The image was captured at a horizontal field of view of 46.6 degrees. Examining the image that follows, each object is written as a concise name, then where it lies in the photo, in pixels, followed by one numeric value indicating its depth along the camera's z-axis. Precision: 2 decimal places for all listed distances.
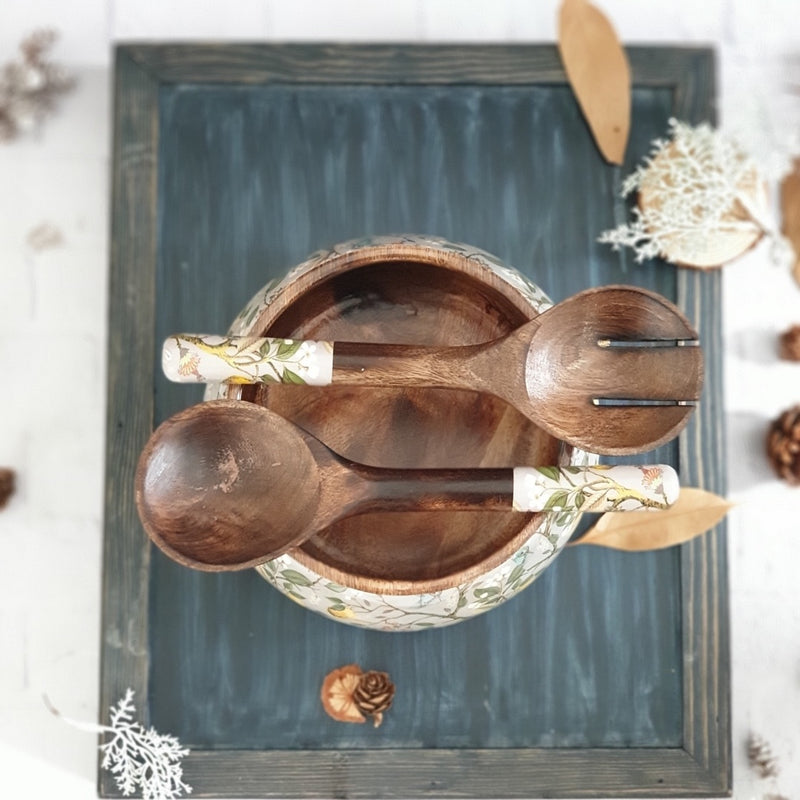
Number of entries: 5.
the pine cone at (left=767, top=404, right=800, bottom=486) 0.78
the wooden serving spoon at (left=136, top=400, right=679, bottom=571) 0.54
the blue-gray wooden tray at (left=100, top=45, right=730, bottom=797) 0.69
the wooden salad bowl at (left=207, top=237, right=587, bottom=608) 0.62
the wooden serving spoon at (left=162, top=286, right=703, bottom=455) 0.55
